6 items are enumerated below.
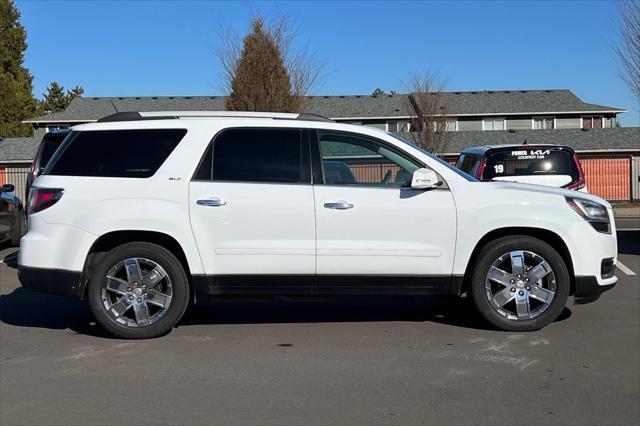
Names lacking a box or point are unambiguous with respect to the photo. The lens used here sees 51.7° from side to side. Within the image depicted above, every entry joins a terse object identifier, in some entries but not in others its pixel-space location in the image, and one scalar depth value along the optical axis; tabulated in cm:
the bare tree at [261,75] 1914
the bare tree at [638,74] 1989
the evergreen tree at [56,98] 5659
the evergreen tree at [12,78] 3656
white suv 585
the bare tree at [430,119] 2967
